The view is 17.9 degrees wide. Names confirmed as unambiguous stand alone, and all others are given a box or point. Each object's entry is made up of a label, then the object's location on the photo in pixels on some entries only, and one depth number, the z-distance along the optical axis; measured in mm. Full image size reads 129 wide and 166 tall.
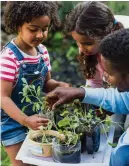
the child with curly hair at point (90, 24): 1902
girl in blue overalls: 1878
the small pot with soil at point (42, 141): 1558
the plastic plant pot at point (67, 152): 1523
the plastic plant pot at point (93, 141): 1575
